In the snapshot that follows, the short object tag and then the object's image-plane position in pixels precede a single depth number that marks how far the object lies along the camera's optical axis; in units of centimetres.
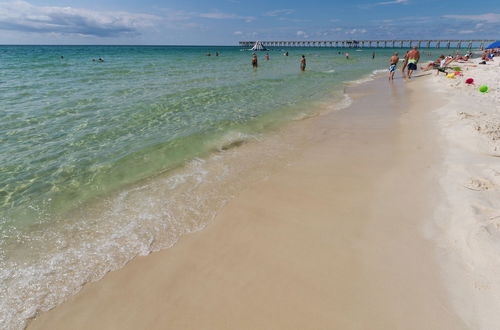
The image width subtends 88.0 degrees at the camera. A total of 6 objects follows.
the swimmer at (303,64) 2634
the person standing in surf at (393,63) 1930
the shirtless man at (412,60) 1917
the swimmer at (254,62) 2918
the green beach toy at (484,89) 1164
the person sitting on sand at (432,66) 2452
